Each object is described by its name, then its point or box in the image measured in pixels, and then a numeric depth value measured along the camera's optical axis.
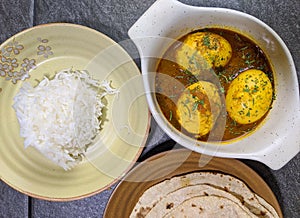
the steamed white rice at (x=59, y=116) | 0.47
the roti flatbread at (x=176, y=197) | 0.47
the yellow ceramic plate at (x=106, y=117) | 0.46
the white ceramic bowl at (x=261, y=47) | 0.43
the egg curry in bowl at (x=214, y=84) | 0.45
